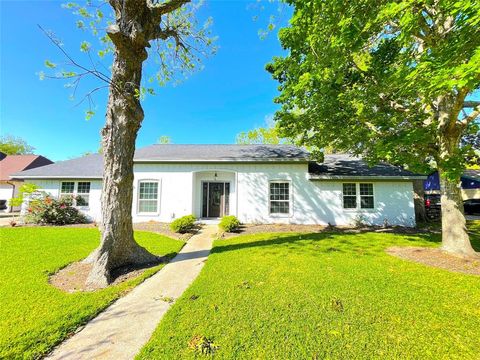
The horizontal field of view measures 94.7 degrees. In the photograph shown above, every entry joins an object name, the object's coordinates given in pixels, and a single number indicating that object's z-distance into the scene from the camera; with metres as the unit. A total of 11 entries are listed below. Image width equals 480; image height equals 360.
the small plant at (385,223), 12.21
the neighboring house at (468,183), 19.07
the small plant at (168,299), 4.11
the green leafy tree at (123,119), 5.46
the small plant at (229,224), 10.56
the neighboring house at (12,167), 21.25
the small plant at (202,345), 2.72
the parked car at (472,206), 18.81
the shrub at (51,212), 12.47
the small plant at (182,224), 10.40
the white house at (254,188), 12.47
